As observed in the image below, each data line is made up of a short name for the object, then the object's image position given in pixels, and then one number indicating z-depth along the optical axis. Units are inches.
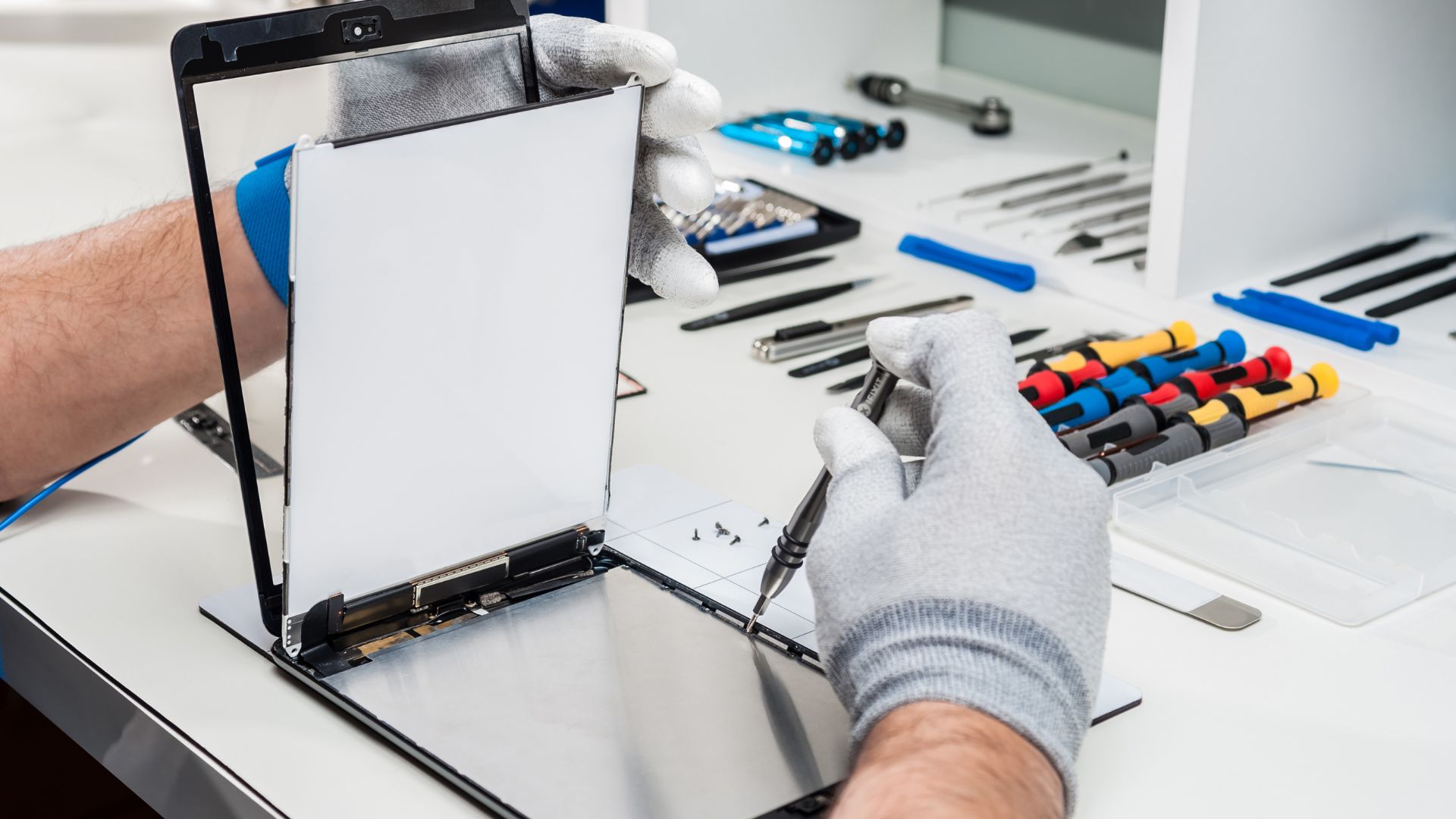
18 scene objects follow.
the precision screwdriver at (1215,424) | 33.9
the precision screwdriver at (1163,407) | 34.6
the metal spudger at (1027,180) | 53.4
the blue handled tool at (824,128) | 57.5
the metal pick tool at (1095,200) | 51.6
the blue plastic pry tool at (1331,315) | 40.8
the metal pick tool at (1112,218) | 50.9
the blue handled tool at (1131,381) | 35.9
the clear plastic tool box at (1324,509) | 30.6
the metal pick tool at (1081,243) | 48.0
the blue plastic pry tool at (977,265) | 47.3
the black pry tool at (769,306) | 44.8
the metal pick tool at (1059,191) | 52.6
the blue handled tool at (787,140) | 57.2
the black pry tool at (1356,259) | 45.6
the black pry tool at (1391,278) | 44.0
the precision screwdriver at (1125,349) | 38.7
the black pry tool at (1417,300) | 42.8
